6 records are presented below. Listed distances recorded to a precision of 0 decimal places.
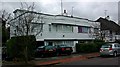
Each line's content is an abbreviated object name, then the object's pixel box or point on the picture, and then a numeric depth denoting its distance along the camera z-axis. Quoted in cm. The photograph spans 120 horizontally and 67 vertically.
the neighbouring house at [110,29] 1733
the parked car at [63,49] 1098
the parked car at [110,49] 913
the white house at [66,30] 1239
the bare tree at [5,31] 1044
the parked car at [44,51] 1003
